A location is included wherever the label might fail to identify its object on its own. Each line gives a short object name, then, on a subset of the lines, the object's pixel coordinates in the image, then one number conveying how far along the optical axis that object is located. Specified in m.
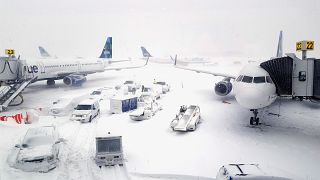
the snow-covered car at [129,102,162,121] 24.91
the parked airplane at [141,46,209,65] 104.75
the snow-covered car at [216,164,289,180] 11.91
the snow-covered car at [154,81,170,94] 39.88
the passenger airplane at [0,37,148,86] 37.72
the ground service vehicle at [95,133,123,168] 15.70
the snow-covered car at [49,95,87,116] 27.02
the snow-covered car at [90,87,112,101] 35.14
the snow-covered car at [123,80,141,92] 39.12
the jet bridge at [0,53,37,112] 31.68
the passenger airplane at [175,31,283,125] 19.14
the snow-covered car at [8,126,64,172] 15.09
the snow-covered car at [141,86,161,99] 33.06
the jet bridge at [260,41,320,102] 19.90
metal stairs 29.86
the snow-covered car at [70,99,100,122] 24.69
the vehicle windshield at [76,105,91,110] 26.02
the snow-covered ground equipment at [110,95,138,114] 27.77
